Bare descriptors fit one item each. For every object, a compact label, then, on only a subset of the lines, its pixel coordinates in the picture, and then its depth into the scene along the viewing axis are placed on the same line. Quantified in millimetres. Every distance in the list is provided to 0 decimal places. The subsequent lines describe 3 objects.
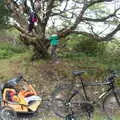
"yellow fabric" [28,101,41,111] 3268
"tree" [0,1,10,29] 5127
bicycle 2977
